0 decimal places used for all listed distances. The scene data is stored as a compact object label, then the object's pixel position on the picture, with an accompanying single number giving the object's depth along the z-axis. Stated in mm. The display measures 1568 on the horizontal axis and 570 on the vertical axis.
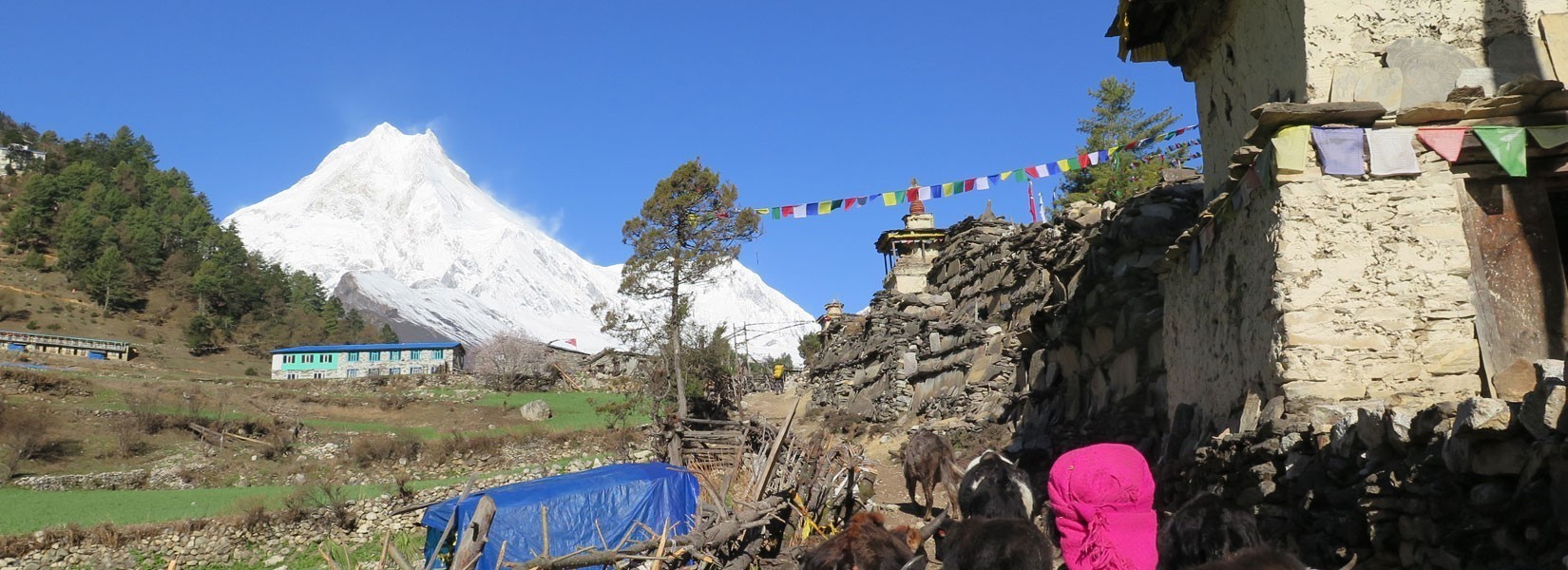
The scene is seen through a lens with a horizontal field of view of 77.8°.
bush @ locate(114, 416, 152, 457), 33719
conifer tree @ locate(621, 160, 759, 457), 31344
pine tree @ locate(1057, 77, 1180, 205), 25062
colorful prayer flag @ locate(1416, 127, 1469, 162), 6754
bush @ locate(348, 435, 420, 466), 34625
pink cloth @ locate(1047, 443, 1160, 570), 5246
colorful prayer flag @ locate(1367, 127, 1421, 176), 6871
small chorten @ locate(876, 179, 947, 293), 36875
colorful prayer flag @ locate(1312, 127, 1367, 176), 6930
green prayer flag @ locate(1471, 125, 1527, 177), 6609
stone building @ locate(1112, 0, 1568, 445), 6688
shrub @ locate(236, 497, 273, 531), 23500
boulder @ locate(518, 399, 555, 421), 42750
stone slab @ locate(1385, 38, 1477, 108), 7176
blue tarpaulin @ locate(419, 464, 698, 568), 12930
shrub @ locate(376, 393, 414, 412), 45750
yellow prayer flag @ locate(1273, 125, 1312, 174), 6926
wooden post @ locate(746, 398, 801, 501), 11625
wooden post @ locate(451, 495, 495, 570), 7230
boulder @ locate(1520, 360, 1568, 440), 3758
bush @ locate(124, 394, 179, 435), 35844
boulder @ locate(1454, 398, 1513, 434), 4180
